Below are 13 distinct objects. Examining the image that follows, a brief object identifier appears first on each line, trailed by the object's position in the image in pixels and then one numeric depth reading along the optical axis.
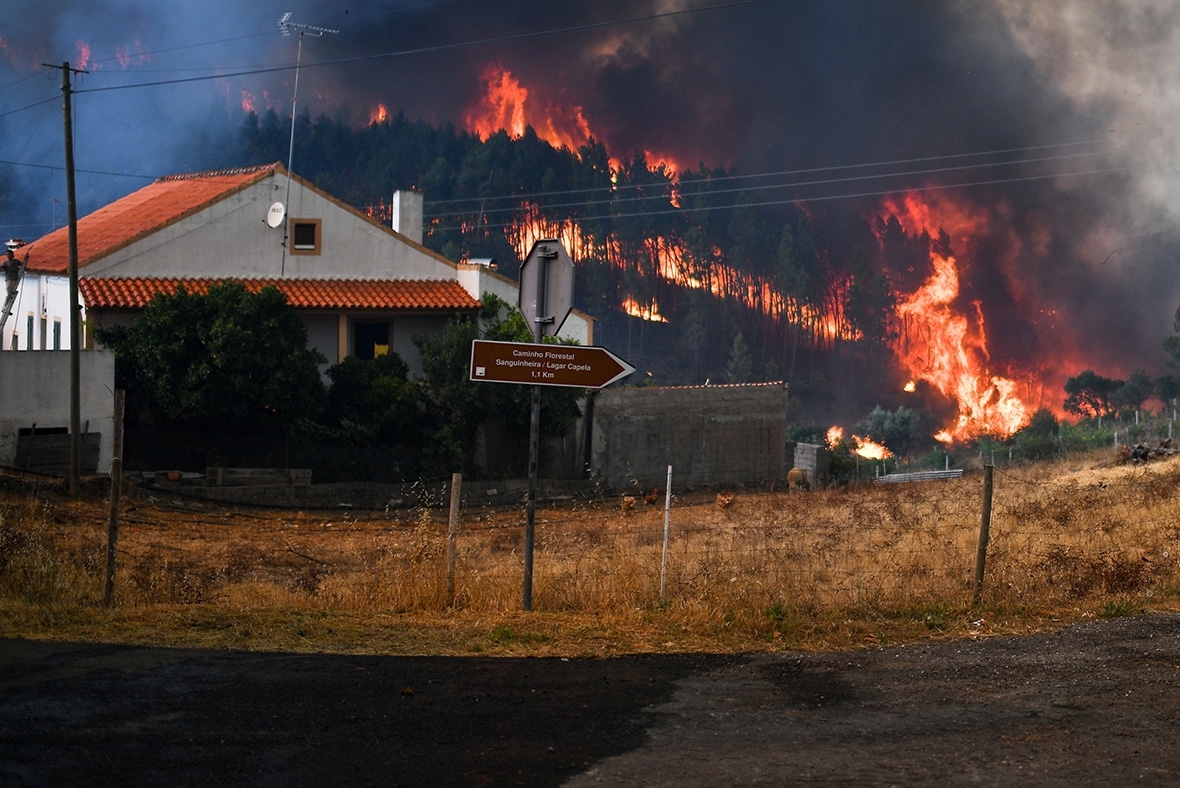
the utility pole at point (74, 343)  27.30
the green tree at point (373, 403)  35.34
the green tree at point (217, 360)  31.52
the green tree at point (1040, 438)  53.75
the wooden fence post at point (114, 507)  10.65
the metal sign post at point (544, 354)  10.58
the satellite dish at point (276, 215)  38.78
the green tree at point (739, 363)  89.50
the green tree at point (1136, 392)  77.44
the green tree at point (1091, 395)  80.31
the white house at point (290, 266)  37.28
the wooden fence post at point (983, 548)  11.29
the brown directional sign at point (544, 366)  10.59
